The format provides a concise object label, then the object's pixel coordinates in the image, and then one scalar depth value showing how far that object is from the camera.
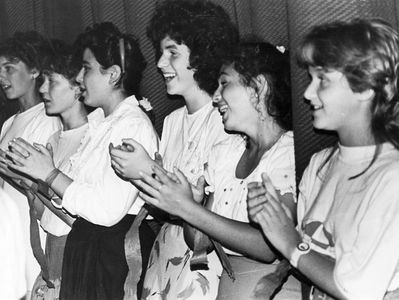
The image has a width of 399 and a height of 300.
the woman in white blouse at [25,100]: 1.69
